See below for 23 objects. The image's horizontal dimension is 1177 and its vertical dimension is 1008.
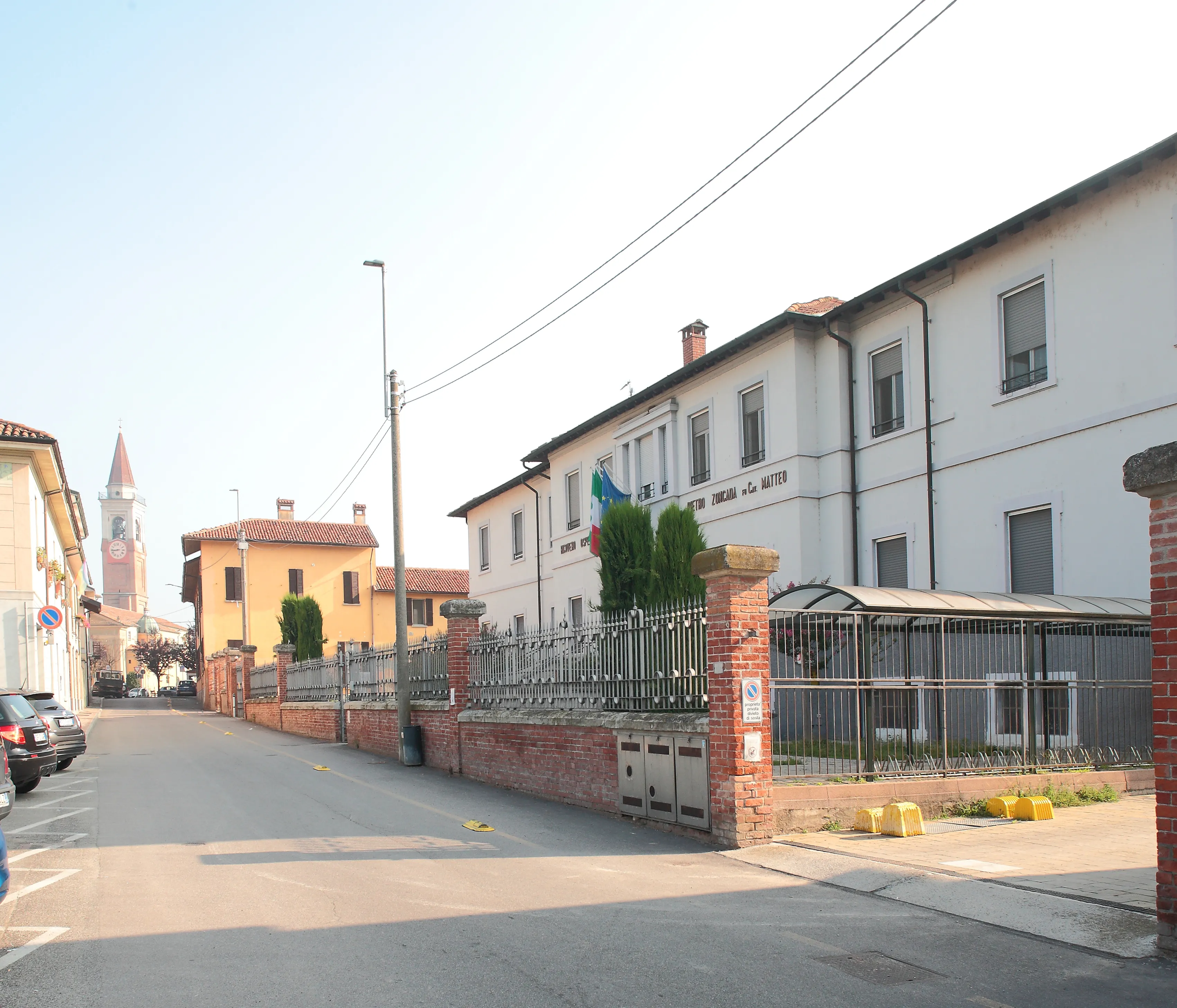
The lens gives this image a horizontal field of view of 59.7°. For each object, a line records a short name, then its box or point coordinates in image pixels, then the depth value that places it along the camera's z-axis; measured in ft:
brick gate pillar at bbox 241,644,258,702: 126.82
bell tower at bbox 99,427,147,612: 564.71
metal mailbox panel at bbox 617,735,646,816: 37.35
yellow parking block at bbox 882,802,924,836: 33.55
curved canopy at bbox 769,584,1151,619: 38.60
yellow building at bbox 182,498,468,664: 186.09
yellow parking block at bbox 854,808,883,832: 34.22
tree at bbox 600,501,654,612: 50.03
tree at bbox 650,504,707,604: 47.67
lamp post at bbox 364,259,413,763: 62.69
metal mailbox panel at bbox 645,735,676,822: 35.55
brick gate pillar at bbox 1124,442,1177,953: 19.74
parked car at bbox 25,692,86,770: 55.36
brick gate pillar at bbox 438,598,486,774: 55.77
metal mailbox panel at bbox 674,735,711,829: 33.63
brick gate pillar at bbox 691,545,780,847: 32.30
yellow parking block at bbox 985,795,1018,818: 37.01
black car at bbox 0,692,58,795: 45.91
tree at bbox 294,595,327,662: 118.73
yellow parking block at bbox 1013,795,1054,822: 36.58
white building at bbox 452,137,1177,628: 47.98
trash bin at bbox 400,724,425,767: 60.39
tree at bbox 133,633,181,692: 299.79
